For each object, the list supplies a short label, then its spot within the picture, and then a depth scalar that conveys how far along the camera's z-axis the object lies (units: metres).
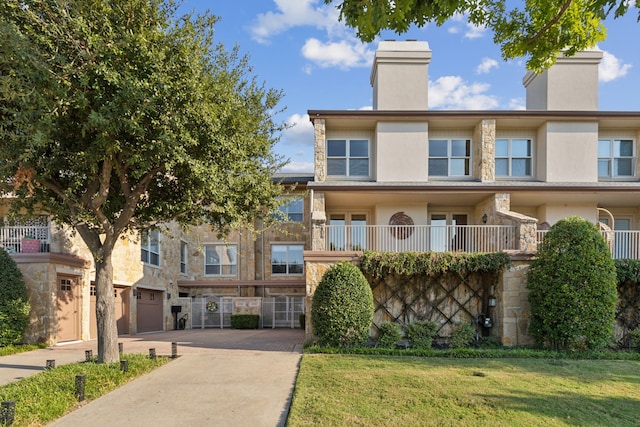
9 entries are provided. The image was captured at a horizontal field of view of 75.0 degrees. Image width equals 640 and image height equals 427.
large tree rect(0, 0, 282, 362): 7.23
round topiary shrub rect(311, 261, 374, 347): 11.40
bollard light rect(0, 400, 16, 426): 5.62
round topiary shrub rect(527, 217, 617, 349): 10.95
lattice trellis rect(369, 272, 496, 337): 13.38
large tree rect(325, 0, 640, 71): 4.81
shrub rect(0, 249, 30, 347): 12.51
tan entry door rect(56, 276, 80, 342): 14.19
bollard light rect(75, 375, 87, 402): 7.04
